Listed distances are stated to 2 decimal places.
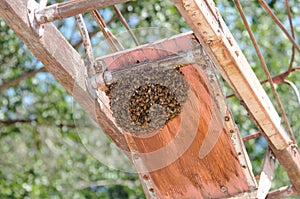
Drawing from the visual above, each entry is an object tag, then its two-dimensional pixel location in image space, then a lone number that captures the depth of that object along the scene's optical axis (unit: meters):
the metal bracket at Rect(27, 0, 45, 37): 4.96
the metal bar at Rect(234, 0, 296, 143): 5.39
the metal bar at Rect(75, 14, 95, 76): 5.20
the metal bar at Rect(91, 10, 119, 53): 5.24
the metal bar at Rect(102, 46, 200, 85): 4.95
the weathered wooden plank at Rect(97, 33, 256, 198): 5.11
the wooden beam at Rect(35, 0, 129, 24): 4.96
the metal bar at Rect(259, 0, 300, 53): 5.63
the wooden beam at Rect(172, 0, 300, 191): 4.60
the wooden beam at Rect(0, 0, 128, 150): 4.88
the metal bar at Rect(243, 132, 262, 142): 6.53
